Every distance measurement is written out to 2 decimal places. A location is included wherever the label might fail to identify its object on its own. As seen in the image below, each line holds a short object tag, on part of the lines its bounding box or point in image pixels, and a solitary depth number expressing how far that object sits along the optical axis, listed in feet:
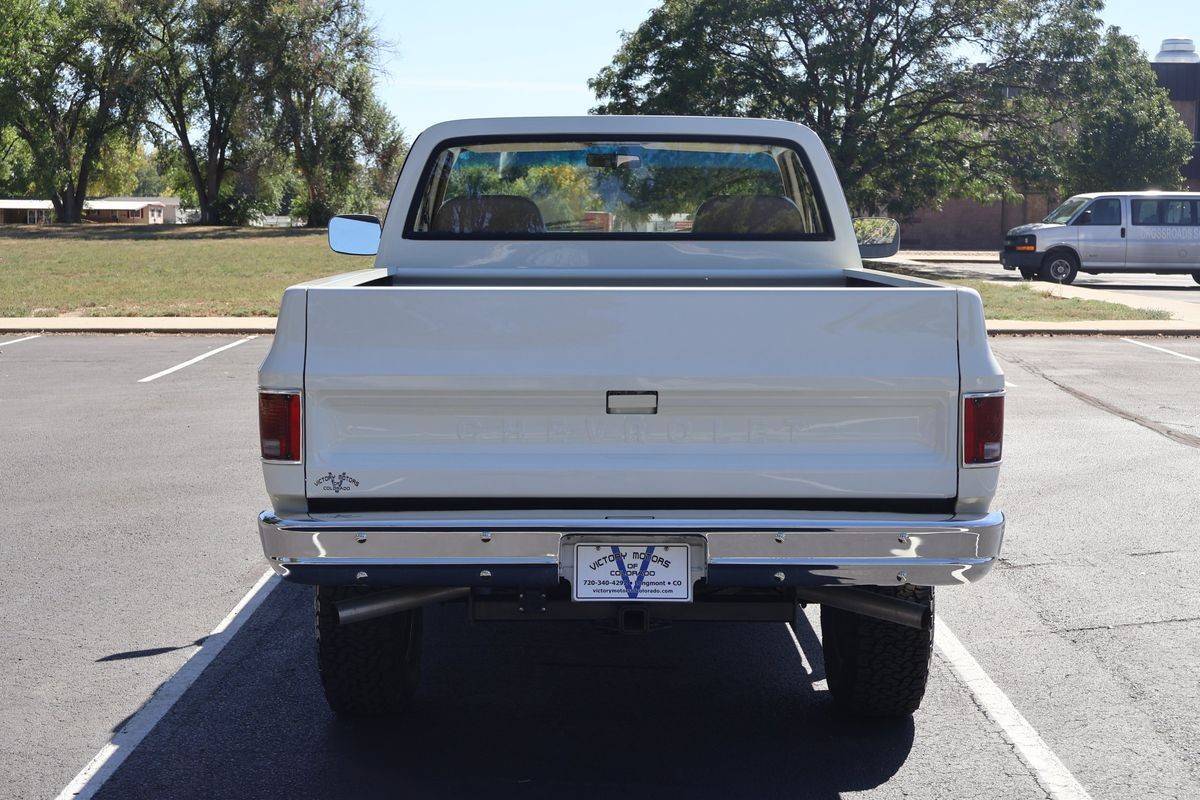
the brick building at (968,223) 160.66
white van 91.25
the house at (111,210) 354.13
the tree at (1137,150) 120.78
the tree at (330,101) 181.16
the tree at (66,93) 200.95
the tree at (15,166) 264.93
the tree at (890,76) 105.60
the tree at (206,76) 183.52
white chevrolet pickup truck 12.07
